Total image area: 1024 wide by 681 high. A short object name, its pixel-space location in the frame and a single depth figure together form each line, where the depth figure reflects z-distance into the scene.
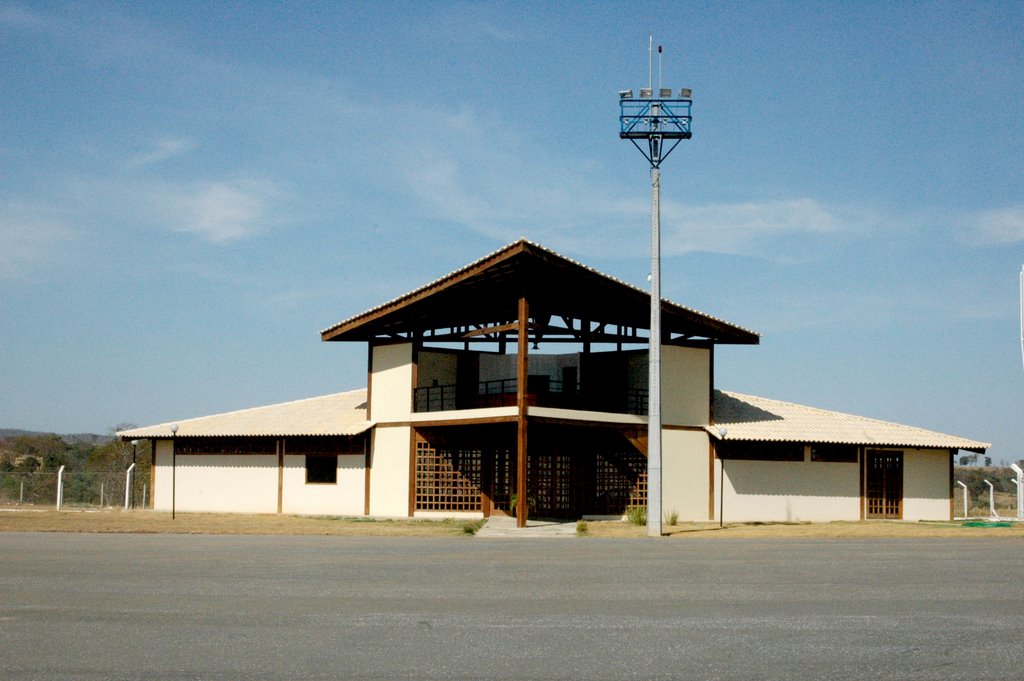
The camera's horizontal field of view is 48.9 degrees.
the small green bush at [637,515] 32.91
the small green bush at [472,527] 29.09
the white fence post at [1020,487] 40.25
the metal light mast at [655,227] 28.45
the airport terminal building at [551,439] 35.34
